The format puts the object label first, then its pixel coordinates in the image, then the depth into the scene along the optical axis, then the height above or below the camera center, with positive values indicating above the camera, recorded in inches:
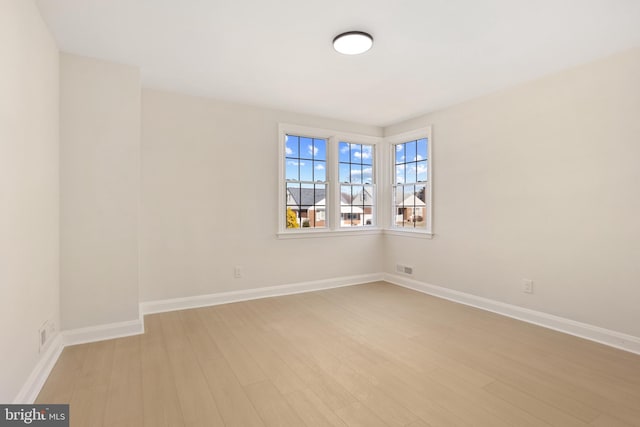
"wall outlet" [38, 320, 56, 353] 87.2 -36.5
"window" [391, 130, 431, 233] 181.0 +16.1
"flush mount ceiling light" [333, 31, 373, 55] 95.8 +53.8
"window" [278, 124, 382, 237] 177.5 +17.5
